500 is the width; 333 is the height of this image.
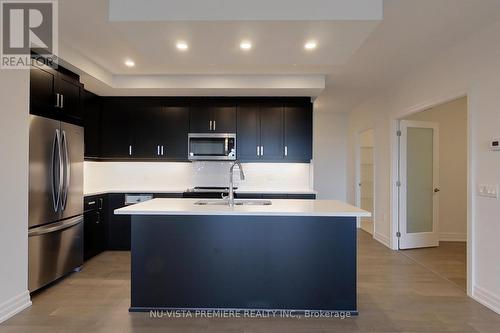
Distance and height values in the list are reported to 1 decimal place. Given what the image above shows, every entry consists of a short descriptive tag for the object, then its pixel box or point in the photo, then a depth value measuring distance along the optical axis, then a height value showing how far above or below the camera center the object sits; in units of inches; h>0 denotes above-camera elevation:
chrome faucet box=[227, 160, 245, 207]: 113.5 -10.1
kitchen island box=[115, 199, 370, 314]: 99.8 -32.0
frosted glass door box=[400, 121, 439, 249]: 184.7 -11.3
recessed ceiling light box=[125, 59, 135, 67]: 146.4 +51.9
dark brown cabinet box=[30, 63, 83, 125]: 115.9 +31.2
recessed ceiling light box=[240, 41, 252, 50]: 107.5 +44.7
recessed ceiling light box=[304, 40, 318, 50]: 105.2 +43.8
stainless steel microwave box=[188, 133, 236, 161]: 183.3 +12.1
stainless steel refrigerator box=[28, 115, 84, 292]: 112.5 -14.1
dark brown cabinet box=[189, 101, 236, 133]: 187.6 +31.3
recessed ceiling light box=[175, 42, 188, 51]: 106.5 +44.2
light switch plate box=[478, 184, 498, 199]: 105.7 -8.7
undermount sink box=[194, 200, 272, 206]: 116.5 -14.6
